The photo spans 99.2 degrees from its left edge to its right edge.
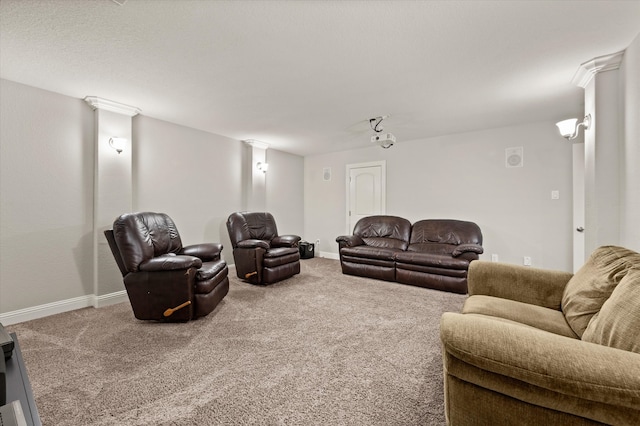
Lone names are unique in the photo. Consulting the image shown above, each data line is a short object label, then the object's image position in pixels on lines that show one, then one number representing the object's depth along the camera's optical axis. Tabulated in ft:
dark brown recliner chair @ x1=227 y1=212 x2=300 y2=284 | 12.75
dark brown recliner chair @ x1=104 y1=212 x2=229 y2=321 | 8.61
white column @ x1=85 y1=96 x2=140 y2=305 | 10.62
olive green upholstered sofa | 2.81
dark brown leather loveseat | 12.33
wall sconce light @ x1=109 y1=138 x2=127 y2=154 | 10.95
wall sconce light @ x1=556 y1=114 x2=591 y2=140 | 9.37
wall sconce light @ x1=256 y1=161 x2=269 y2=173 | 17.60
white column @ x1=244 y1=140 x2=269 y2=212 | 17.25
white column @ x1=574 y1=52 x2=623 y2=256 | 7.94
